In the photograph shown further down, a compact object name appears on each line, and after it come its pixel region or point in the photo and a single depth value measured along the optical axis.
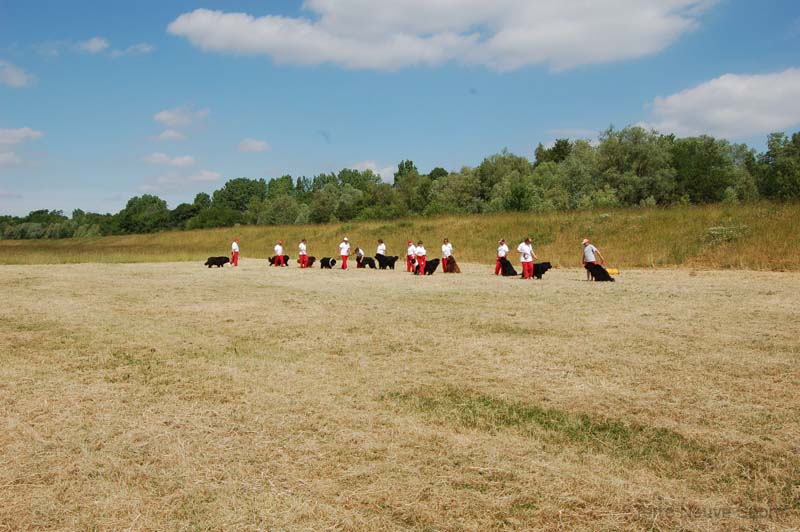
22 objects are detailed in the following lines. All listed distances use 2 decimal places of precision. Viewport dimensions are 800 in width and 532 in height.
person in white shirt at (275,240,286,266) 31.70
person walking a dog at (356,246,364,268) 29.35
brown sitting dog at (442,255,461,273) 25.33
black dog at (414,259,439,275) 24.72
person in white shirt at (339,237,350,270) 28.42
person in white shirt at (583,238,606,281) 19.86
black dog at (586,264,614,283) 19.36
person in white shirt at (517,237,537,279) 21.27
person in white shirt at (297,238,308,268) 30.41
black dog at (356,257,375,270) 29.27
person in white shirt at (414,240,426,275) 24.96
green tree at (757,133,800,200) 58.52
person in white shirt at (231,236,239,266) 31.44
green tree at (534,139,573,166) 99.19
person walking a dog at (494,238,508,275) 23.28
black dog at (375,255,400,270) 28.42
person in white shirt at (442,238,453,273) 25.00
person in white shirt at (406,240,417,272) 25.62
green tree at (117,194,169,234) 114.25
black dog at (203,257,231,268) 30.81
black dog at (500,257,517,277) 23.22
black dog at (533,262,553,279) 21.38
